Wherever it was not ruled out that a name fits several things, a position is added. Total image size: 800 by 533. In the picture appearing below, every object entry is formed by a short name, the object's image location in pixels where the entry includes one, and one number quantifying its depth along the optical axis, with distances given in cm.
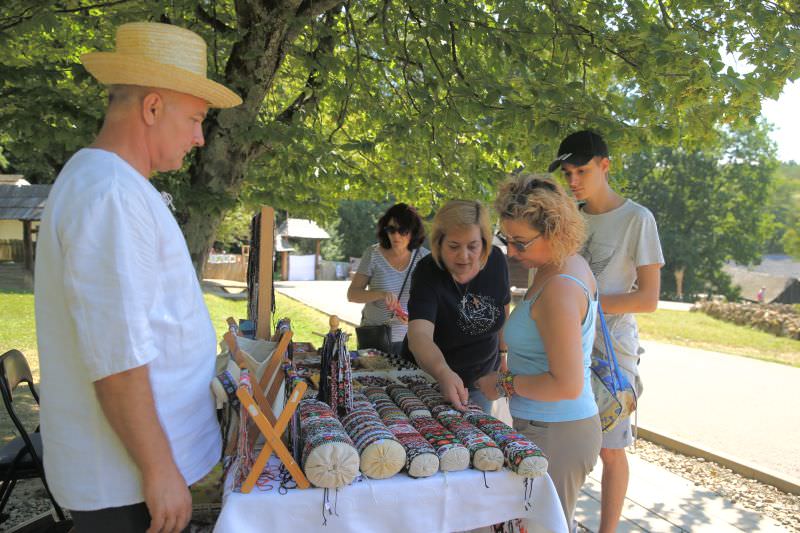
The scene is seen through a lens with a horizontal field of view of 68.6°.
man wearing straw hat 132
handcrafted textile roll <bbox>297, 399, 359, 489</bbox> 163
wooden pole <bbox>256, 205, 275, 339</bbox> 261
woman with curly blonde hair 185
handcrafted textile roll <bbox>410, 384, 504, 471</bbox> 178
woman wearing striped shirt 425
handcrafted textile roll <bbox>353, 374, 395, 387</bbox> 252
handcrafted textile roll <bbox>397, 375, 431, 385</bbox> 254
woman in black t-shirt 268
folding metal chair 276
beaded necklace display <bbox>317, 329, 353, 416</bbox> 205
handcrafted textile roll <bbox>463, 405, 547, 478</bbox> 177
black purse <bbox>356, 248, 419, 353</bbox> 394
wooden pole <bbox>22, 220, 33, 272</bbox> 1790
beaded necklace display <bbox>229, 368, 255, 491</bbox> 166
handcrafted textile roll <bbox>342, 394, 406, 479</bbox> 169
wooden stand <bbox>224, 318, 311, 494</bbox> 162
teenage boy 272
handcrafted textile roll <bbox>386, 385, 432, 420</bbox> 207
